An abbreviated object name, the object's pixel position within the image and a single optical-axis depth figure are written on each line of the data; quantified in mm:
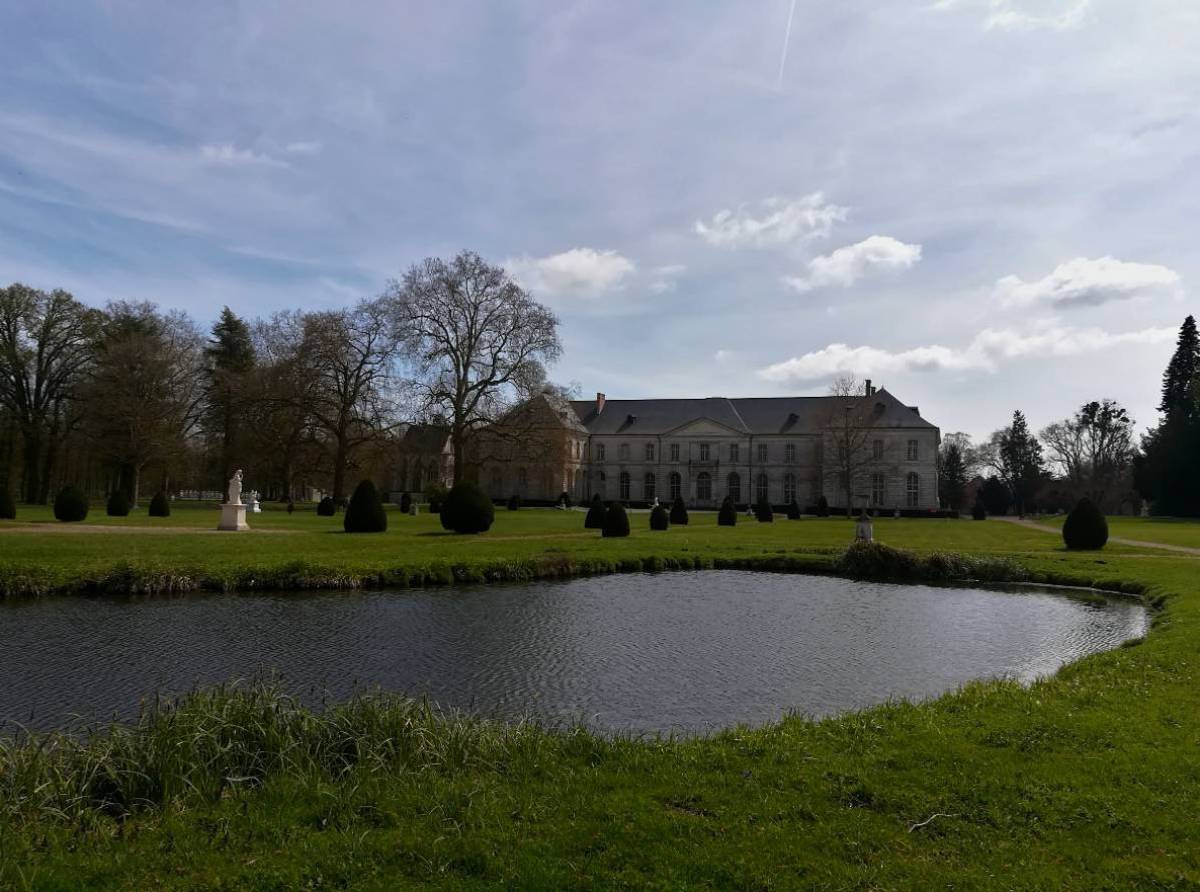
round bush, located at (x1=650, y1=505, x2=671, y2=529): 31698
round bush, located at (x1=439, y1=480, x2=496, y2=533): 25531
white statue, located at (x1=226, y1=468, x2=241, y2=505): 24281
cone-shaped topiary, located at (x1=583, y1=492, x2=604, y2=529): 31312
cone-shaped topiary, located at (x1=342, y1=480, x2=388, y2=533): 24438
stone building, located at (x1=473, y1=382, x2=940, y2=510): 60562
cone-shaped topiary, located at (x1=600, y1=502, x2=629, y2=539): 26016
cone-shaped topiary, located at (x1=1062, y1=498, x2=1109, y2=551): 23750
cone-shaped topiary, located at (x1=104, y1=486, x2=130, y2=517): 28750
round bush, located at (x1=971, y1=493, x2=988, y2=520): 53156
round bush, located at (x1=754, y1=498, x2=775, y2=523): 42000
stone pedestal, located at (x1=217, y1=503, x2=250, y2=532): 23583
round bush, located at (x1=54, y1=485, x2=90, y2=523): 25109
